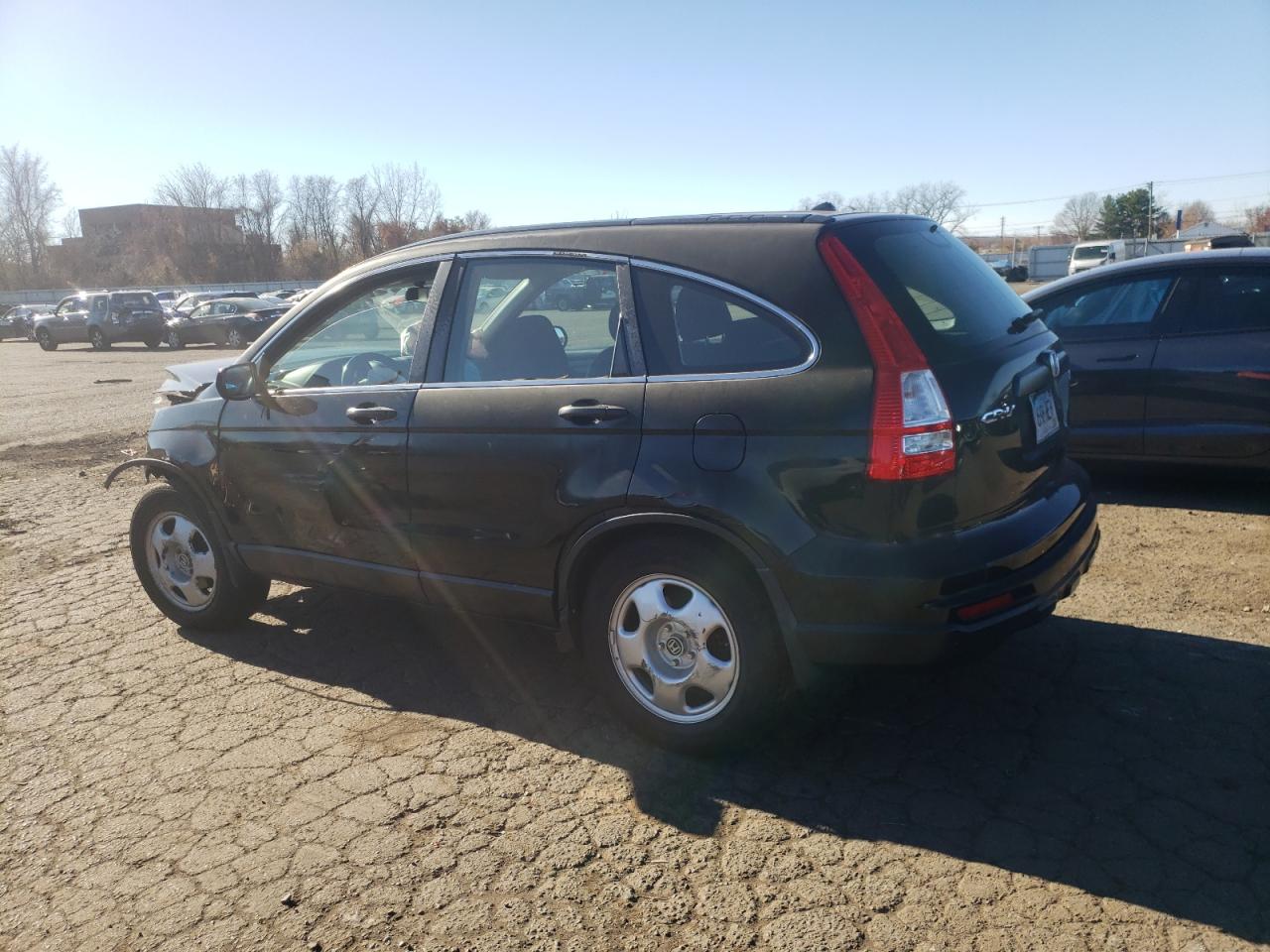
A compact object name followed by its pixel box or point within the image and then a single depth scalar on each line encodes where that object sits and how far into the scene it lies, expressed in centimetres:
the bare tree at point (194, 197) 8962
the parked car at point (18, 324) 4531
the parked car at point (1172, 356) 624
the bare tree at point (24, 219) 9031
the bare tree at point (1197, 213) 9405
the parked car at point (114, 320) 3325
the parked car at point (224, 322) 3219
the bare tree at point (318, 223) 8719
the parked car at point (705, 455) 308
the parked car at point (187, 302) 3381
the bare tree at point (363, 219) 7812
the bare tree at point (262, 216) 8862
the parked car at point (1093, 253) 4147
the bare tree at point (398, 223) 7369
